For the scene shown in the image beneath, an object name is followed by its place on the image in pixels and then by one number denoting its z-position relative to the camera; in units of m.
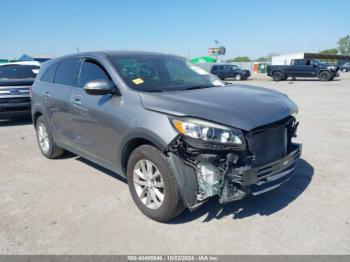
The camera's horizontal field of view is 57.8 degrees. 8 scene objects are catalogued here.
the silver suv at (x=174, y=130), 2.98
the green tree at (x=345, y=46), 124.75
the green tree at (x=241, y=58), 140.70
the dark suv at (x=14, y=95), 8.65
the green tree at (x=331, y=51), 122.95
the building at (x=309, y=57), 60.91
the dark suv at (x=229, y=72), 32.22
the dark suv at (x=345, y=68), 54.34
